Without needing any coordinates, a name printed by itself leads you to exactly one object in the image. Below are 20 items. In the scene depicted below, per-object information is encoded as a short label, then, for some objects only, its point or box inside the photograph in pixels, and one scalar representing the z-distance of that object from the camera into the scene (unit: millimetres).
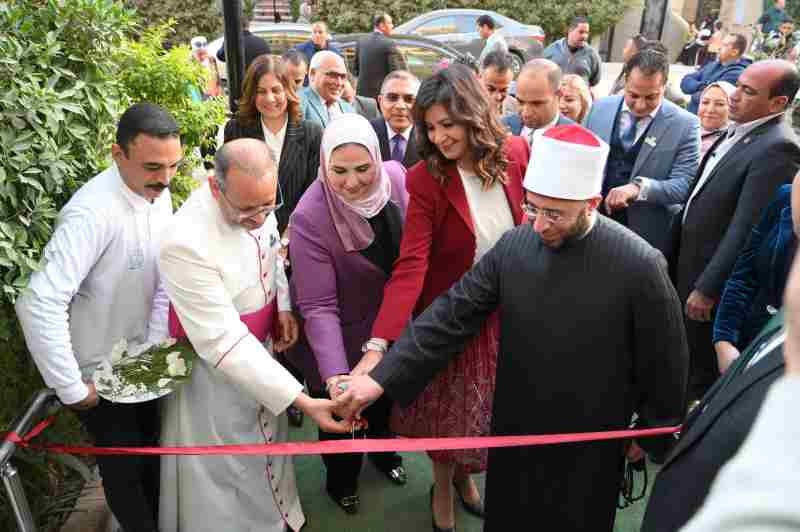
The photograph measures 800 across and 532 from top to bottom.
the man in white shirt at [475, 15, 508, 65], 10344
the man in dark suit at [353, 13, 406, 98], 7336
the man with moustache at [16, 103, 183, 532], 2324
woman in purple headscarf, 2672
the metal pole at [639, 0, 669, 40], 13258
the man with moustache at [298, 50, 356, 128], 5117
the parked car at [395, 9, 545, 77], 13969
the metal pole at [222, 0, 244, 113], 4227
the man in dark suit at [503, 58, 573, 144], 3963
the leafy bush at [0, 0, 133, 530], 2303
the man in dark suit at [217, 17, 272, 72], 6605
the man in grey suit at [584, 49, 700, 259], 4012
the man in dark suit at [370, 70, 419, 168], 4145
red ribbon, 2307
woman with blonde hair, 4930
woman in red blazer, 2664
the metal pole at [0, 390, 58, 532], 2322
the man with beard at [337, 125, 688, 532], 2164
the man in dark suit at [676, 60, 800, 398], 3375
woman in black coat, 4129
